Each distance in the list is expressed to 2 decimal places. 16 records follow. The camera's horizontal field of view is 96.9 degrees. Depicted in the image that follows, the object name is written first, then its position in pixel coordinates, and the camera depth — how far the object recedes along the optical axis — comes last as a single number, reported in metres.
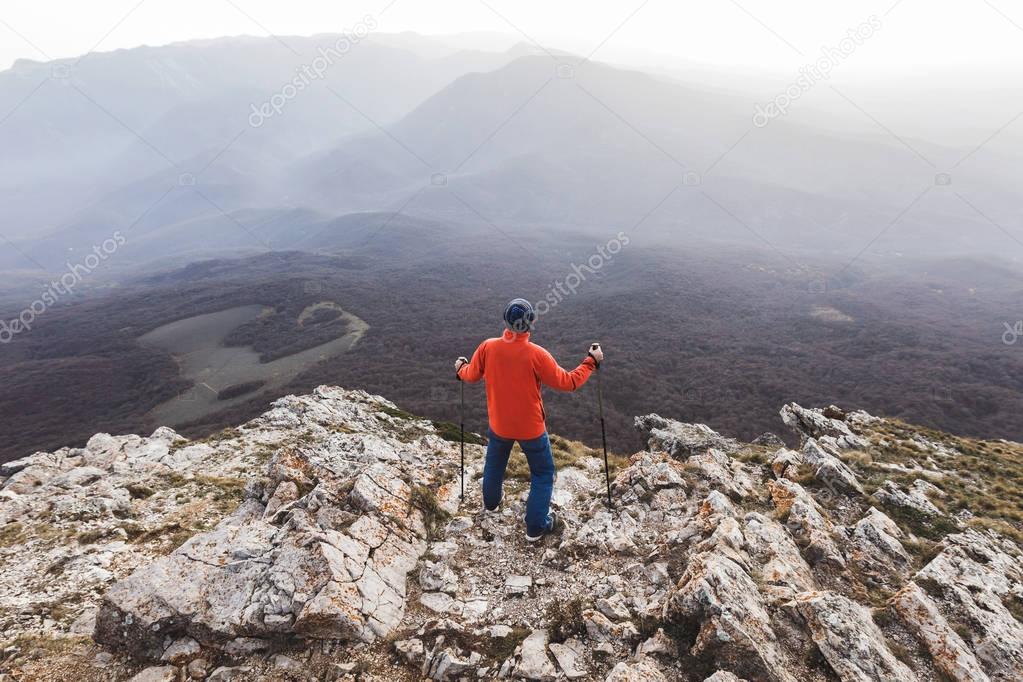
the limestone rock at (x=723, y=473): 8.91
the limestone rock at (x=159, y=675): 4.86
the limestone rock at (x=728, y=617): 4.73
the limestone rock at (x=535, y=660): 4.81
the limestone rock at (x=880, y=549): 6.75
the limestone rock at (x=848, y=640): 4.81
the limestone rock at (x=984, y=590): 5.58
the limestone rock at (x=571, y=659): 4.83
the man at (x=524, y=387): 6.42
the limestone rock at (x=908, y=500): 8.77
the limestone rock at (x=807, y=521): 6.87
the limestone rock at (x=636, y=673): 4.56
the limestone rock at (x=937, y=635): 5.13
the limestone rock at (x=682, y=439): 14.41
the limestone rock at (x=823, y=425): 13.00
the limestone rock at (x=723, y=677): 4.44
